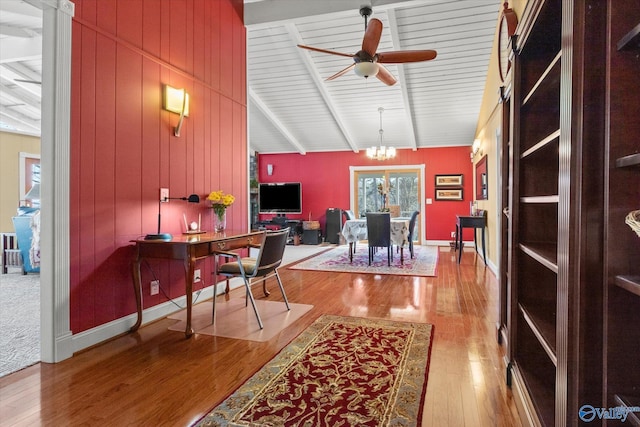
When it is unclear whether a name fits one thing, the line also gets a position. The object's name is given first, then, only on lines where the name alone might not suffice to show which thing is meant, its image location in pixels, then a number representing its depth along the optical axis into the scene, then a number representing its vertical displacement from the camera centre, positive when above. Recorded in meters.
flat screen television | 9.66 +0.40
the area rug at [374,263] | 5.38 -0.87
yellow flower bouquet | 3.60 +0.07
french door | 8.96 +0.62
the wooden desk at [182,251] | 2.75 -0.32
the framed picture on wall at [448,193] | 8.62 +0.46
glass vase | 3.68 -0.11
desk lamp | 2.88 +0.03
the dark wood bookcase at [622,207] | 0.91 +0.02
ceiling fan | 3.48 +1.64
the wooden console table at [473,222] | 5.82 -0.16
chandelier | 7.32 +1.24
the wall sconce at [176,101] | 3.27 +1.04
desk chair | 3.00 -0.46
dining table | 6.18 -0.32
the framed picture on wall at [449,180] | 8.61 +0.79
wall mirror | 6.13 +0.61
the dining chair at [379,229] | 5.58 -0.27
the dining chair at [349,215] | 7.25 -0.06
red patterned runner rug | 1.67 -0.96
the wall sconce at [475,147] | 7.16 +1.38
